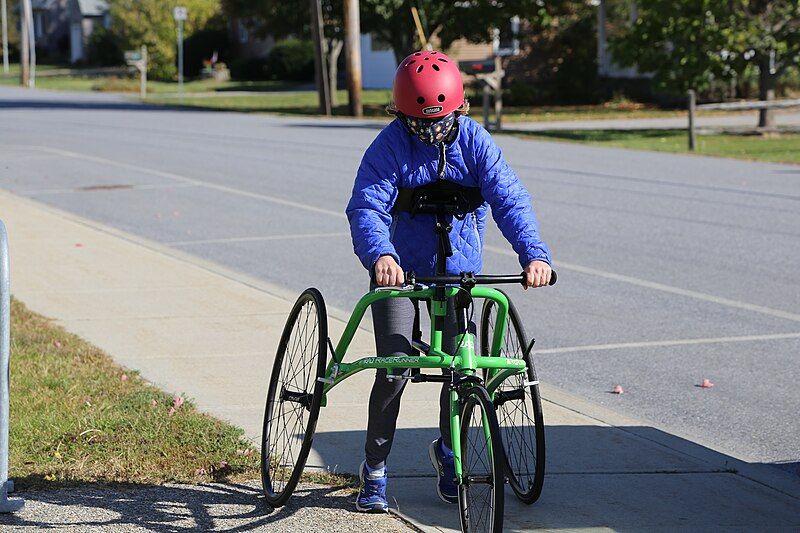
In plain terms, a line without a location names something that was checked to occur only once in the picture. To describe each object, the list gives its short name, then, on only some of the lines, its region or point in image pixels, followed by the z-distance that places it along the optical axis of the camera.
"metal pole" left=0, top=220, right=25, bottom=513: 4.72
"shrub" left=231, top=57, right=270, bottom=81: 64.44
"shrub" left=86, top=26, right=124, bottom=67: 76.50
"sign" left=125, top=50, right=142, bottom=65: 53.28
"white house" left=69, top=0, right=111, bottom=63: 87.56
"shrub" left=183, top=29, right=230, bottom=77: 68.12
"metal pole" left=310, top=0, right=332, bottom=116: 37.19
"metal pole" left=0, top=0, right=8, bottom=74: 79.44
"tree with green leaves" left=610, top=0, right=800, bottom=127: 27.39
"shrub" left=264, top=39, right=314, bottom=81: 61.91
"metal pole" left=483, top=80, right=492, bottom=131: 29.30
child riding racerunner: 4.49
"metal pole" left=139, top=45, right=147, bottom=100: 49.62
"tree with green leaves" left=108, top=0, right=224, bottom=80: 65.75
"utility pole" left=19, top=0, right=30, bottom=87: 60.56
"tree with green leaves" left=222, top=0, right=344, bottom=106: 42.38
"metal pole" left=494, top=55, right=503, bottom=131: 29.73
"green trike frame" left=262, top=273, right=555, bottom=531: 4.23
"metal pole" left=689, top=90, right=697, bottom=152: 24.38
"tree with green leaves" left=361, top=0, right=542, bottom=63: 40.84
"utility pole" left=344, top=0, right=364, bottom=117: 34.91
